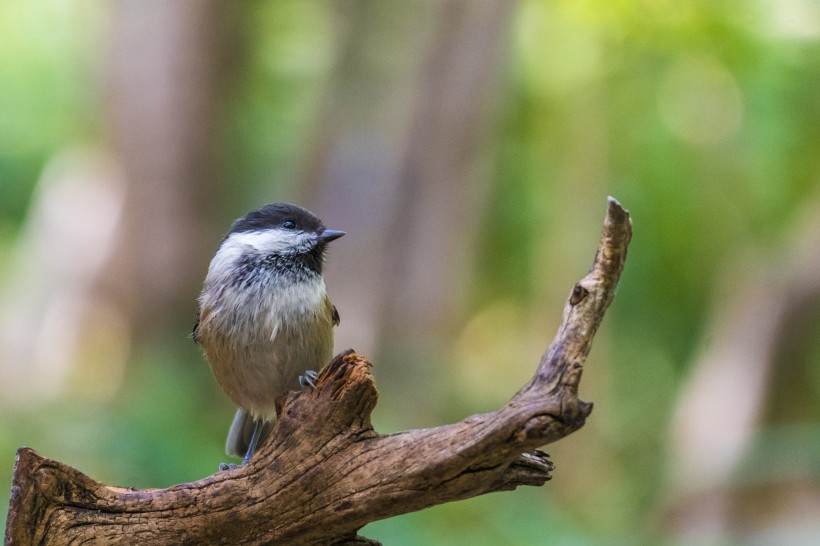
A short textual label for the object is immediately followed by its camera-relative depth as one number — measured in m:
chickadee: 5.84
